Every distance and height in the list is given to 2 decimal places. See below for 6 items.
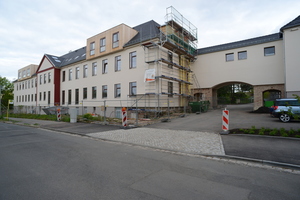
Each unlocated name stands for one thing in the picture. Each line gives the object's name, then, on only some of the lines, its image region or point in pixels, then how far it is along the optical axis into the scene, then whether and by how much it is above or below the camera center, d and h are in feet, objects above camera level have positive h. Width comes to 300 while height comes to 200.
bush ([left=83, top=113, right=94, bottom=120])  53.24 -3.18
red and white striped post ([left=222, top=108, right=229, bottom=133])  29.81 -3.08
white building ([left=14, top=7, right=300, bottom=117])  59.82 +14.60
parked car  38.29 -0.89
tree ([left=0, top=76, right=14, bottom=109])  204.92 +24.52
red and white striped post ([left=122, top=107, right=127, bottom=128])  40.22 -2.91
